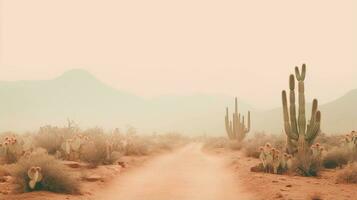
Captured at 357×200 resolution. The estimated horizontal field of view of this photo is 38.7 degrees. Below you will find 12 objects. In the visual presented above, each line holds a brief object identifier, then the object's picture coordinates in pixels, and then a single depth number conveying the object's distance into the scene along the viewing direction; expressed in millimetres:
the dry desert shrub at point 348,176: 17641
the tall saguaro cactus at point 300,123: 19938
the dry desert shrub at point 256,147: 28141
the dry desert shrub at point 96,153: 21734
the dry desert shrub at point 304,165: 19453
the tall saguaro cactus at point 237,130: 43250
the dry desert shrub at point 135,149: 30612
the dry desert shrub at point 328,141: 30922
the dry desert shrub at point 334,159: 22531
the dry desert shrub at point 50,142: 24406
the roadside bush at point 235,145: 37062
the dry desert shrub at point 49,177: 14219
